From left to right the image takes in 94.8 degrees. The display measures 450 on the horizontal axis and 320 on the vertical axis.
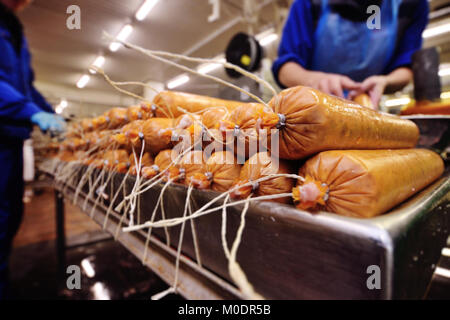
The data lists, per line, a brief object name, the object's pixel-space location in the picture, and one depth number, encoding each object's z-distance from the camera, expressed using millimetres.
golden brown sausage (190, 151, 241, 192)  632
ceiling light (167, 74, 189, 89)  1826
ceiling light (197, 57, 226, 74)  7324
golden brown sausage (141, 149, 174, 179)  783
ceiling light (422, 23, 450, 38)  4918
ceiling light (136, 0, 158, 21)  3288
